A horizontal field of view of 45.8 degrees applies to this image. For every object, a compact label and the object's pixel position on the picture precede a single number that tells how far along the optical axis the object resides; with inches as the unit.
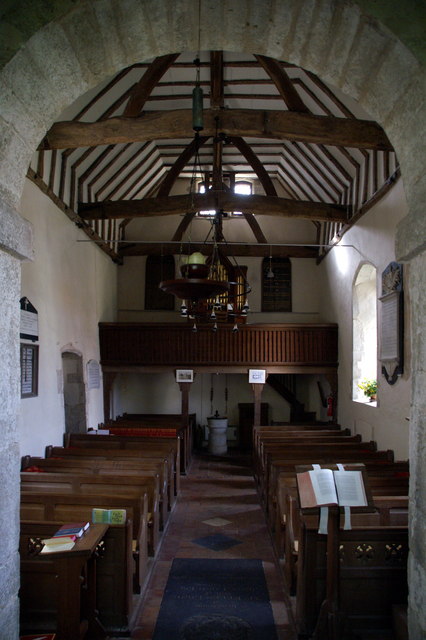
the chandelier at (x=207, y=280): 195.8
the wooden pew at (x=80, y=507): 180.9
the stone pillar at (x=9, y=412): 98.1
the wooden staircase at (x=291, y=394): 559.5
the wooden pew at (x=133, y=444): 333.7
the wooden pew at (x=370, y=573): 156.6
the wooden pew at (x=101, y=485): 219.1
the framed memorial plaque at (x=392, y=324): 284.2
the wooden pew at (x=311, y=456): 290.0
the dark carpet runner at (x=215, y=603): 164.4
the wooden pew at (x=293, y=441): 334.0
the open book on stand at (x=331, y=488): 139.0
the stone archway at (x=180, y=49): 98.1
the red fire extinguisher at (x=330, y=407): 451.2
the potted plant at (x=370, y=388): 366.3
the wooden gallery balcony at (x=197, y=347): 474.3
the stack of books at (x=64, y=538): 136.3
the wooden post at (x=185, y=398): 474.8
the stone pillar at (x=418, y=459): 96.7
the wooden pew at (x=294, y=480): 229.0
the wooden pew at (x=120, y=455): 301.9
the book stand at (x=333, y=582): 142.7
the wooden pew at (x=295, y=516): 175.2
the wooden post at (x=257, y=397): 475.5
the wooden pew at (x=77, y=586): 135.2
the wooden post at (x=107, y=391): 471.2
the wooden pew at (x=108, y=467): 263.7
